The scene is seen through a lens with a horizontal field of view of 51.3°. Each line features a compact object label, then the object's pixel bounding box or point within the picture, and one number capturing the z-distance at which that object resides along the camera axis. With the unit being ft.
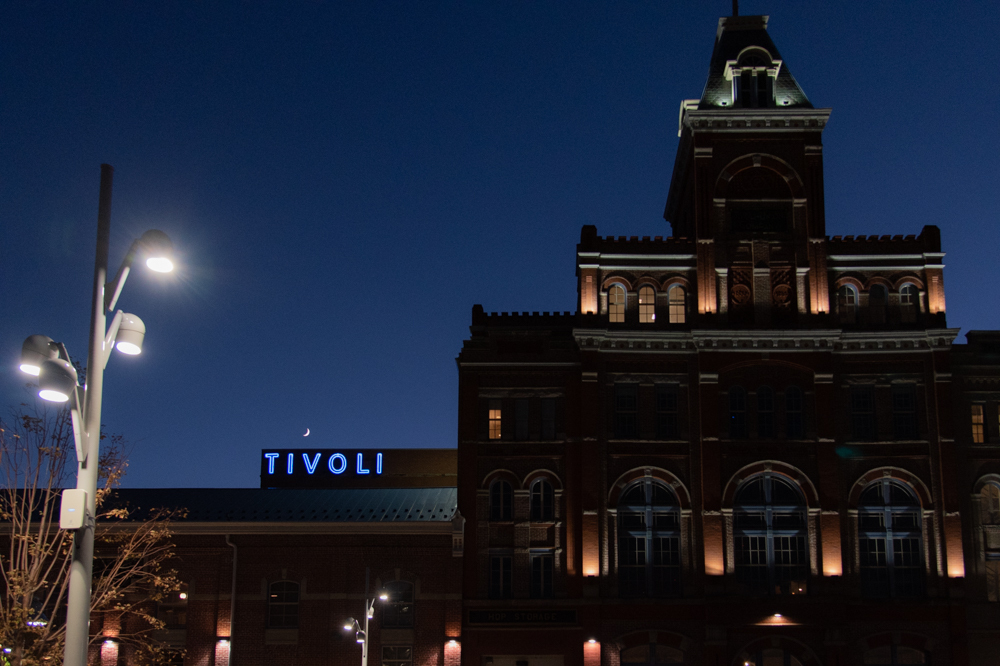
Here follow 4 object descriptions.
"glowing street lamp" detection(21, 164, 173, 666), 44.04
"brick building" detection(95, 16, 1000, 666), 155.22
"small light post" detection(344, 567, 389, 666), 151.02
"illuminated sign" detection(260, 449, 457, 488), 192.65
